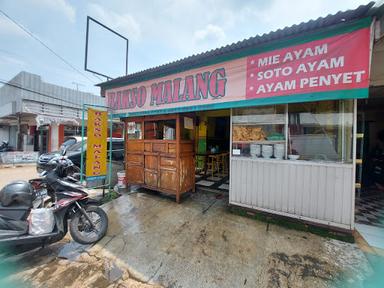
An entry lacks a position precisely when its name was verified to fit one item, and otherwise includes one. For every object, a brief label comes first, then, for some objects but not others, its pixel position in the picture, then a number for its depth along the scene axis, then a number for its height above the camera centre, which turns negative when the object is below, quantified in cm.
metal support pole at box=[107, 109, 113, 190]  470 +58
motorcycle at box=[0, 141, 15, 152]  1120 -73
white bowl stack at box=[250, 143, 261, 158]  341 -12
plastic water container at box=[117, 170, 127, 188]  518 -121
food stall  248 +71
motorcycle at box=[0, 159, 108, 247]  219 -104
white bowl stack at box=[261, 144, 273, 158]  328 -12
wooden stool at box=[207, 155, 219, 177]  672 -86
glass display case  325 +24
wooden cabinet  421 -34
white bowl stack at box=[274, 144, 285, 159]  317 -12
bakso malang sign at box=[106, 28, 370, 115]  240 +119
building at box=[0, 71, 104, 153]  1105 +192
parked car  620 -45
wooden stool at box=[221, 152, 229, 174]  739 -85
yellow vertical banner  411 -11
